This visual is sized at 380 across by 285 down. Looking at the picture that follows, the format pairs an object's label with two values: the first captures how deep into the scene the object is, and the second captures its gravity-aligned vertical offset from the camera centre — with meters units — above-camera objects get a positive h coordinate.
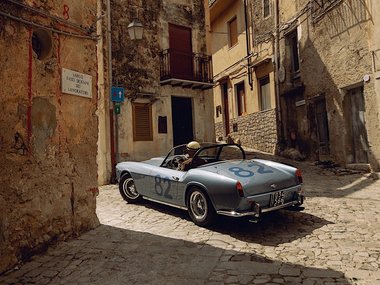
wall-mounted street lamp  9.02 +3.44
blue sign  10.28 +2.01
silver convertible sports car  4.50 -0.42
